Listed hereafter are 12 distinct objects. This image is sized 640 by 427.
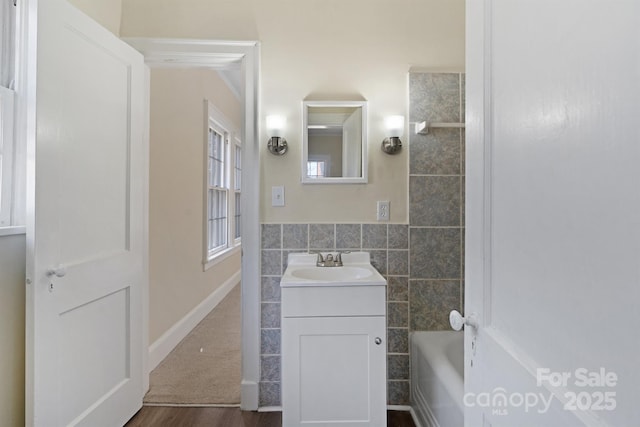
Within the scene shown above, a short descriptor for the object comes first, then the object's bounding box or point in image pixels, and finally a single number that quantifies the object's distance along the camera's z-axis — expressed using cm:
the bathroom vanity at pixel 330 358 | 155
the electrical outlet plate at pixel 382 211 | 200
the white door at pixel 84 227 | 127
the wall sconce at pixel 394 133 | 195
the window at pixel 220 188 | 368
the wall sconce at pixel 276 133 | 195
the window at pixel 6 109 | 128
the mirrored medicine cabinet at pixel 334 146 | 199
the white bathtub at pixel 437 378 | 141
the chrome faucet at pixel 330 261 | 190
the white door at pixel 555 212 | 41
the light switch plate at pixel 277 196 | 199
